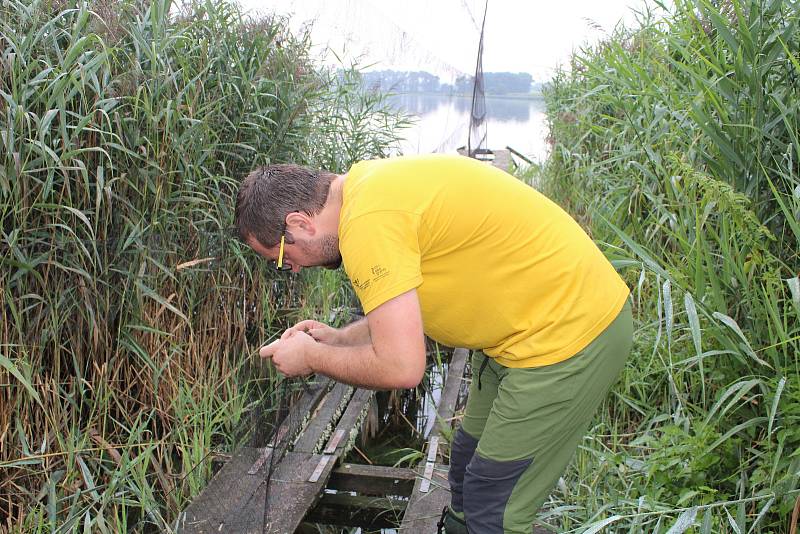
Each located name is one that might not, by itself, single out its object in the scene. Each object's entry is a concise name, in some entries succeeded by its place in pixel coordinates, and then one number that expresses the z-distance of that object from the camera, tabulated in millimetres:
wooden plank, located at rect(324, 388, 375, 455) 3436
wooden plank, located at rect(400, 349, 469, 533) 2703
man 1735
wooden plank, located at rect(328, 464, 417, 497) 3146
